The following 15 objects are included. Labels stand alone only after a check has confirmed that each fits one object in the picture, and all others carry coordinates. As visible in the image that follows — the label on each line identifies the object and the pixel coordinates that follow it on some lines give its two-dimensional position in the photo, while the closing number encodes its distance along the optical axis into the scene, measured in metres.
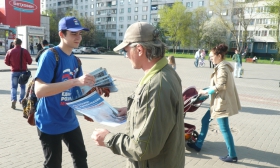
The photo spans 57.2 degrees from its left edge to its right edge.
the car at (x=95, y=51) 52.41
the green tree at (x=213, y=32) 57.12
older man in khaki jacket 1.53
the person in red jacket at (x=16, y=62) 7.34
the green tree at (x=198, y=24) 61.50
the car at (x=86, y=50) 48.31
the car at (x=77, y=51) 46.76
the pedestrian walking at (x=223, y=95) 4.04
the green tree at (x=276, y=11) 45.30
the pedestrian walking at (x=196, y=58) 25.34
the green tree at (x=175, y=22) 61.25
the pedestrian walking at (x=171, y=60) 8.00
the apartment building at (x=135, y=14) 60.09
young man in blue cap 2.56
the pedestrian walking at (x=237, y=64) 16.52
